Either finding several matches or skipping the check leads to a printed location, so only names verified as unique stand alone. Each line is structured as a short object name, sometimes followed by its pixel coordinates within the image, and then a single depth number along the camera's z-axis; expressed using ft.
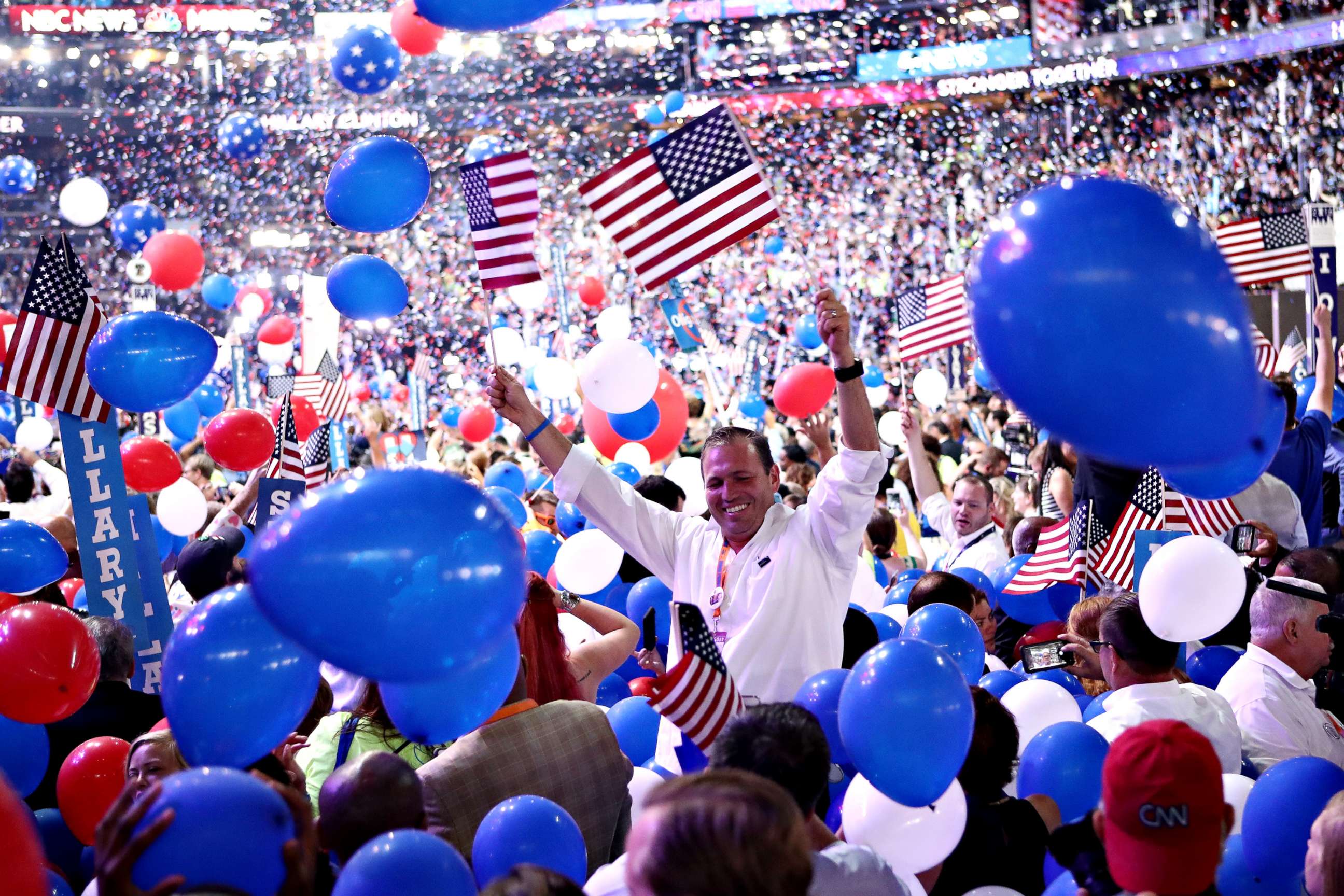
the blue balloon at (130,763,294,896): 6.16
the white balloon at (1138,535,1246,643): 12.04
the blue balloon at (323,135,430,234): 17.19
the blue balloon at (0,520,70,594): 14.35
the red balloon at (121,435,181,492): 18.85
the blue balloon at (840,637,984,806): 8.56
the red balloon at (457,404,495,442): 31.04
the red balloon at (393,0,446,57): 29.08
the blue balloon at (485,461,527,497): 24.89
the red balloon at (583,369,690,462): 22.56
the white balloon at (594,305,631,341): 35.06
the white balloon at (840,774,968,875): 8.72
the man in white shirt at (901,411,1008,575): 18.70
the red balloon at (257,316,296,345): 36.81
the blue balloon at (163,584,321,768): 8.66
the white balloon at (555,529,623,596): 16.79
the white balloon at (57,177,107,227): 35.88
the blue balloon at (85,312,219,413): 14.29
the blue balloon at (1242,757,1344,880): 8.98
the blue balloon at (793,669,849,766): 10.14
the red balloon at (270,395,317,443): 24.53
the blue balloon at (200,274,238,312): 39.17
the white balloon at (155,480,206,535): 20.63
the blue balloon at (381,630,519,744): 9.03
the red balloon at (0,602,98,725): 10.33
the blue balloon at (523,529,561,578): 19.11
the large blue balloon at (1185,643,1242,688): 14.56
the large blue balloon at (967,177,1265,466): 6.89
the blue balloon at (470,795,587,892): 8.29
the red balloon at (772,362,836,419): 22.93
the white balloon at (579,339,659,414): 18.03
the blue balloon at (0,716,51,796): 10.91
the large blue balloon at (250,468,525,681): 6.93
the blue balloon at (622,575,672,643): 16.55
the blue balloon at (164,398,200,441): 28.66
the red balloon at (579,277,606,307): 42.22
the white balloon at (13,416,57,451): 30.50
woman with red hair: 11.39
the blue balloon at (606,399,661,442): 21.22
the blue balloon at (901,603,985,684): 12.57
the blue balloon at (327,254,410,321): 19.89
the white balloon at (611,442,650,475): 23.08
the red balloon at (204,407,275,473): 18.58
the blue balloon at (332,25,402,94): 23.63
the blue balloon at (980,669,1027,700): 13.14
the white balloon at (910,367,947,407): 36.70
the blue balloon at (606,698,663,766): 12.82
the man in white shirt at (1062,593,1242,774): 11.28
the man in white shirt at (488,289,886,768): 11.35
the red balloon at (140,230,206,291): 32.40
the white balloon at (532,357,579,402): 31.27
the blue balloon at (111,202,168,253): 32.96
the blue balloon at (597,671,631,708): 15.90
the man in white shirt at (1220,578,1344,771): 11.91
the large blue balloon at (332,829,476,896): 6.66
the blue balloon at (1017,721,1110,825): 10.10
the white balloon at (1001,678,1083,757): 11.80
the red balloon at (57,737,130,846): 10.43
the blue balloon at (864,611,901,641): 14.96
